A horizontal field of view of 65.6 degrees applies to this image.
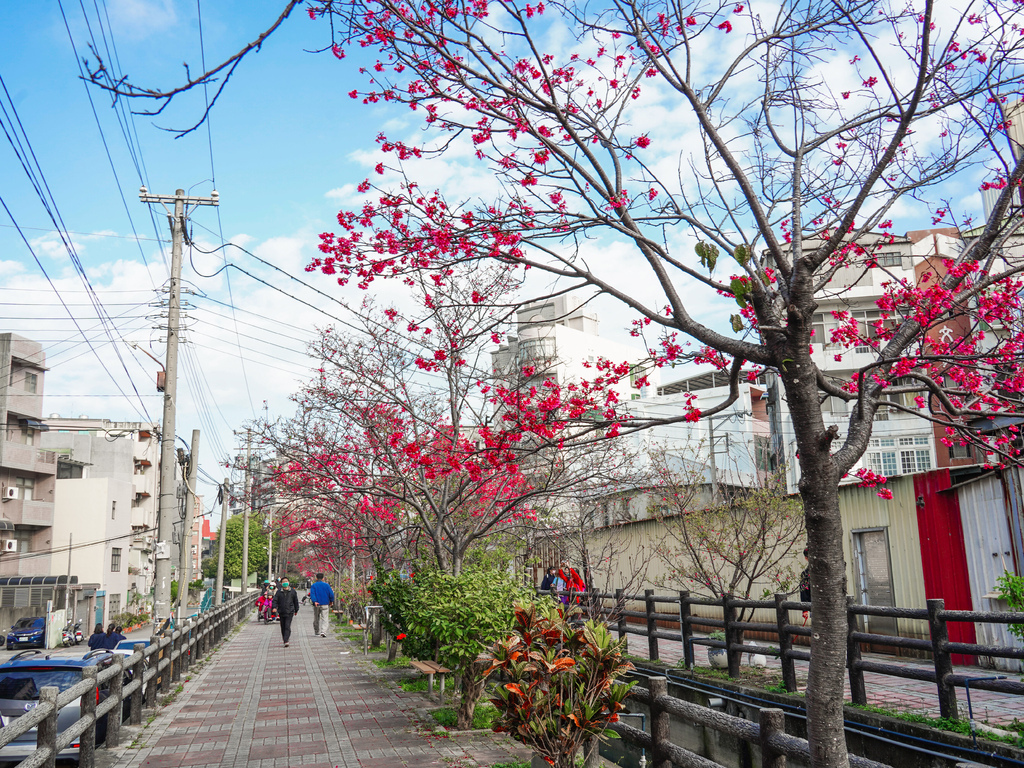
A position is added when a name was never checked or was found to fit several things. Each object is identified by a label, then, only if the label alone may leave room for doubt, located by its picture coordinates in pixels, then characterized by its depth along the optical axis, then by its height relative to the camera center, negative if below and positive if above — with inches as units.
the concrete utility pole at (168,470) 697.0 +73.1
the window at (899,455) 1154.7 +113.5
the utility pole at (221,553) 1283.2 +0.8
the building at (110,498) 1606.8 +124.5
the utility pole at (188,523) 872.0 +37.2
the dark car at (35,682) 343.0 -53.9
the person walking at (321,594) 916.0 -49.1
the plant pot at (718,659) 461.1 -68.6
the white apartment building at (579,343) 1753.2 +481.6
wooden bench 397.1 -60.7
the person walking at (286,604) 839.7 -54.7
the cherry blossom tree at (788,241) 162.2 +87.5
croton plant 221.5 -40.2
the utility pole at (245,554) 1676.4 -2.6
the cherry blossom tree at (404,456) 490.3 +62.5
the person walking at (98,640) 651.5 -67.6
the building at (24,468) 1384.1 +161.2
